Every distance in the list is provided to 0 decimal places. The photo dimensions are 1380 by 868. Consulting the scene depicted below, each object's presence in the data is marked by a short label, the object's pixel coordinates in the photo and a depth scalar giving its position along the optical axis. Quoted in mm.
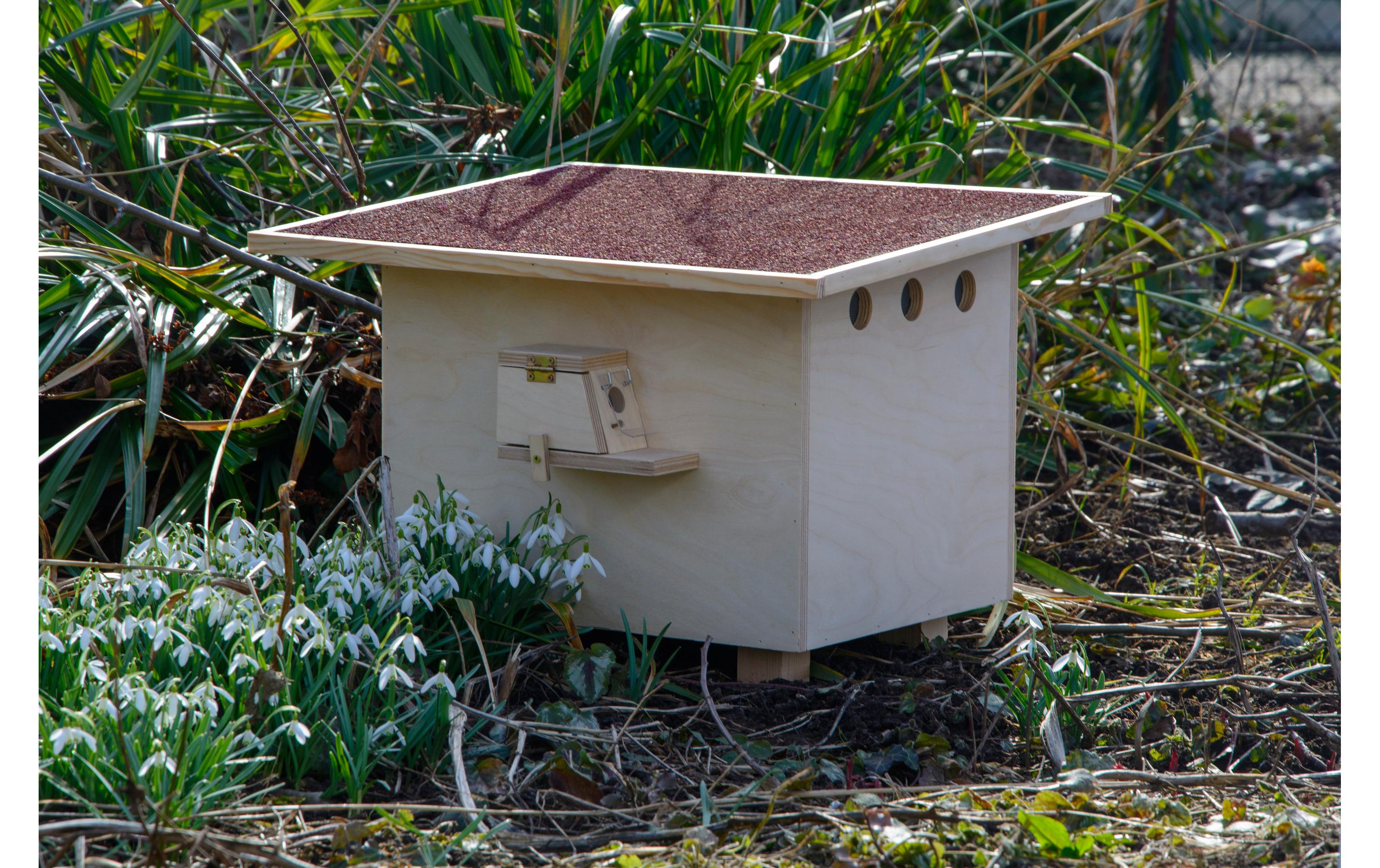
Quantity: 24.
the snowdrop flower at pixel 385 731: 4320
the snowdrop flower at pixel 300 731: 4000
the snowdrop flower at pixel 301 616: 4395
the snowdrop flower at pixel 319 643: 4395
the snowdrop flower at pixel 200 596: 4602
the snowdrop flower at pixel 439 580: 5070
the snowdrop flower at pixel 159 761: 3734
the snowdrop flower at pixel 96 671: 4184
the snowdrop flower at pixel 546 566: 5215
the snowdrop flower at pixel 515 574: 5094
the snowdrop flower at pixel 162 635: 4406
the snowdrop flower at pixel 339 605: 4711
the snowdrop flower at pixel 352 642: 4492
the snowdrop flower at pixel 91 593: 4734
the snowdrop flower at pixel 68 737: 3775
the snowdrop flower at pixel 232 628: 4453
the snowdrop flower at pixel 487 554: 5145
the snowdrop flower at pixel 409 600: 4812
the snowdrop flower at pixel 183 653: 4406
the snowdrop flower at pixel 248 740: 4113
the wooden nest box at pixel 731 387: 4973
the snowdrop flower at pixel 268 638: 4367
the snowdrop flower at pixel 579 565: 5098
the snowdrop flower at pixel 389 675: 4301
